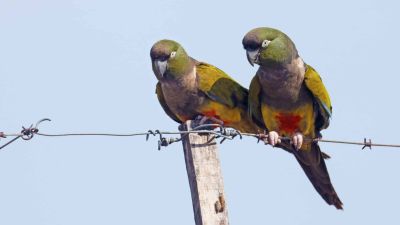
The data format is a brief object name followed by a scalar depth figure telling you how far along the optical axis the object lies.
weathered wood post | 13.81
